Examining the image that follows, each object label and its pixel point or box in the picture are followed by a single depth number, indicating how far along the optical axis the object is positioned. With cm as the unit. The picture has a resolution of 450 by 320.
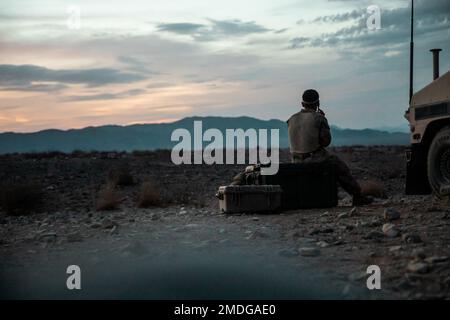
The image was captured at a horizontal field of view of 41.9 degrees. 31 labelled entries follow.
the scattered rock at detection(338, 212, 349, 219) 823
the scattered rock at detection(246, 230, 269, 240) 696
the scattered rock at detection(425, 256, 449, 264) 500
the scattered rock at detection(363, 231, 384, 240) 650
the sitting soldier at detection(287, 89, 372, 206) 962
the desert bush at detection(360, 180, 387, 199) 1352
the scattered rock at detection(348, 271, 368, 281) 476
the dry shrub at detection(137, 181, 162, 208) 1232
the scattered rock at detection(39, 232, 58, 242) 747
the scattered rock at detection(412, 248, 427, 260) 519
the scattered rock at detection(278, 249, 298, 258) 589
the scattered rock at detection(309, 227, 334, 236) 705
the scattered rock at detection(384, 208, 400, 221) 778
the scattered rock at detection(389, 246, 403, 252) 568
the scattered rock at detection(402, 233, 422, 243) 602
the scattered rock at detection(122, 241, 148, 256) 617
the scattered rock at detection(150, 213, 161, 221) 957
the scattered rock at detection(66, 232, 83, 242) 736
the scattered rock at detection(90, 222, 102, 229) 852
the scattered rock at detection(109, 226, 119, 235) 781
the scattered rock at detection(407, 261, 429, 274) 475
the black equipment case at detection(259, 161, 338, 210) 961
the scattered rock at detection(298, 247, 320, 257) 584
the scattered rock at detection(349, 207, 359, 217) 837
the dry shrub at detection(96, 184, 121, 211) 1184
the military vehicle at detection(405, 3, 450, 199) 908
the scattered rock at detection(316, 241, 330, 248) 623
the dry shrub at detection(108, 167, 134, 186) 1611
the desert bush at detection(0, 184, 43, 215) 1230
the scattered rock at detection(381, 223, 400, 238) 654
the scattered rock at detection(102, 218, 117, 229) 845
